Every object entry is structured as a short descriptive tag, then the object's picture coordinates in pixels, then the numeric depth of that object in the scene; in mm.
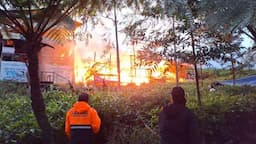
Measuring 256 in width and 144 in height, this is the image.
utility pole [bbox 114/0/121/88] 22534
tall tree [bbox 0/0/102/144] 9320
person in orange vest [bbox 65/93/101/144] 7609
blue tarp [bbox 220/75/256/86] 18888
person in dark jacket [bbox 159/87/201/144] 5891
